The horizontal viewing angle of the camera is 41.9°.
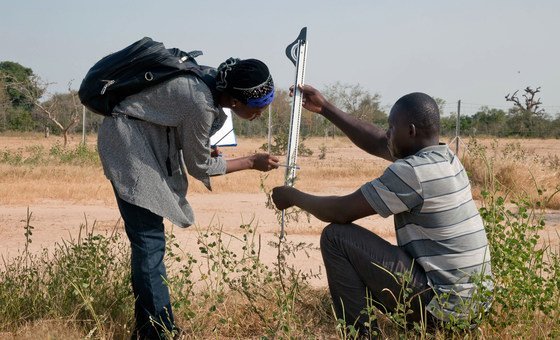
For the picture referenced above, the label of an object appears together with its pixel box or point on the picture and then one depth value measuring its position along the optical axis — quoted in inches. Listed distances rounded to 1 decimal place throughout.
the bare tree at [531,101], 1553.9
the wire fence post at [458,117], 652.1
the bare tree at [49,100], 992.2
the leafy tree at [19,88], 1079.6
